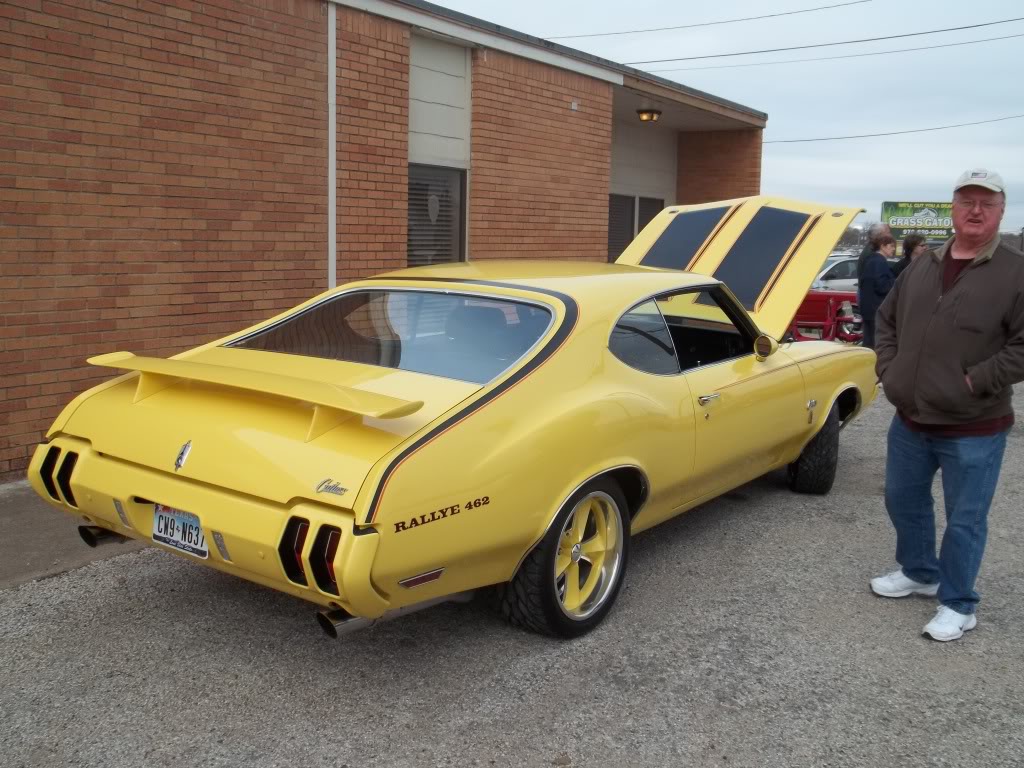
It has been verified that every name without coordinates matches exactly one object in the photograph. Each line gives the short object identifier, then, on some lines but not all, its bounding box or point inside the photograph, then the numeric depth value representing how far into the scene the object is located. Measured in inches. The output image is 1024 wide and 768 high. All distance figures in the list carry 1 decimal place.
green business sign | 2564.0
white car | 690.8
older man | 143.4
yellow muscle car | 115.5
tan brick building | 222.2
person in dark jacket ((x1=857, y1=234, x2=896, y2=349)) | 363.6
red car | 519.2
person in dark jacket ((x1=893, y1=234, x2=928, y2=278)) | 371.3
